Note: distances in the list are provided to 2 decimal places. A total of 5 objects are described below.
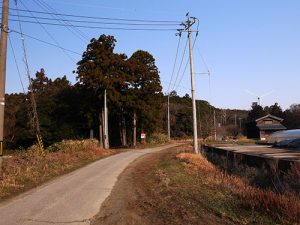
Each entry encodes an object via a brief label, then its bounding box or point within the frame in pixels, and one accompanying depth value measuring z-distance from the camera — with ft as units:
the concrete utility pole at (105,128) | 117.72
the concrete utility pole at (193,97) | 75.33
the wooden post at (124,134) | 149.26
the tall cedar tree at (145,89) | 135.31
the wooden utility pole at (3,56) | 38.64
